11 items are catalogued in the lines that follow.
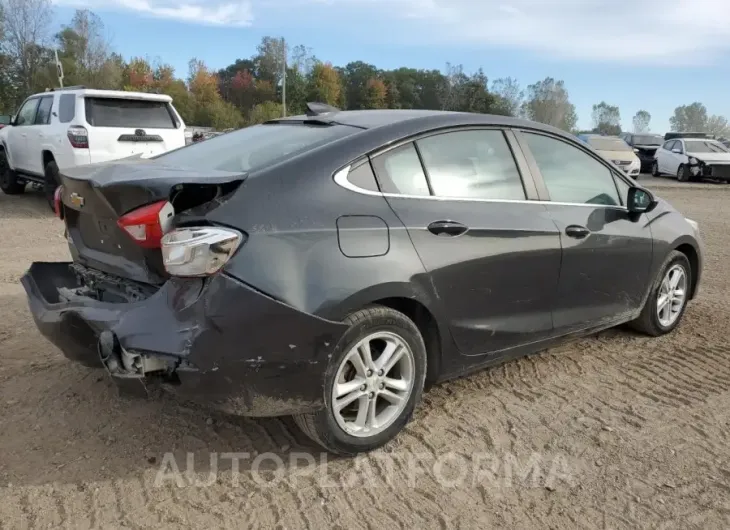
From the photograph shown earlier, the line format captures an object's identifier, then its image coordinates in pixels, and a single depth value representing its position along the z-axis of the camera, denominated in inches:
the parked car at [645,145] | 1003.3
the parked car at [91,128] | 374.3
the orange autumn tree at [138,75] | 2527.1
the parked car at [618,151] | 792.3
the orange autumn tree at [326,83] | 2984.7
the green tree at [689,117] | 4932.6
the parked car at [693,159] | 821.9
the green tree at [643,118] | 4737.0
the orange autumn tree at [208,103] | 2118.6
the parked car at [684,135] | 1135.6
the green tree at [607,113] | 4492.1
